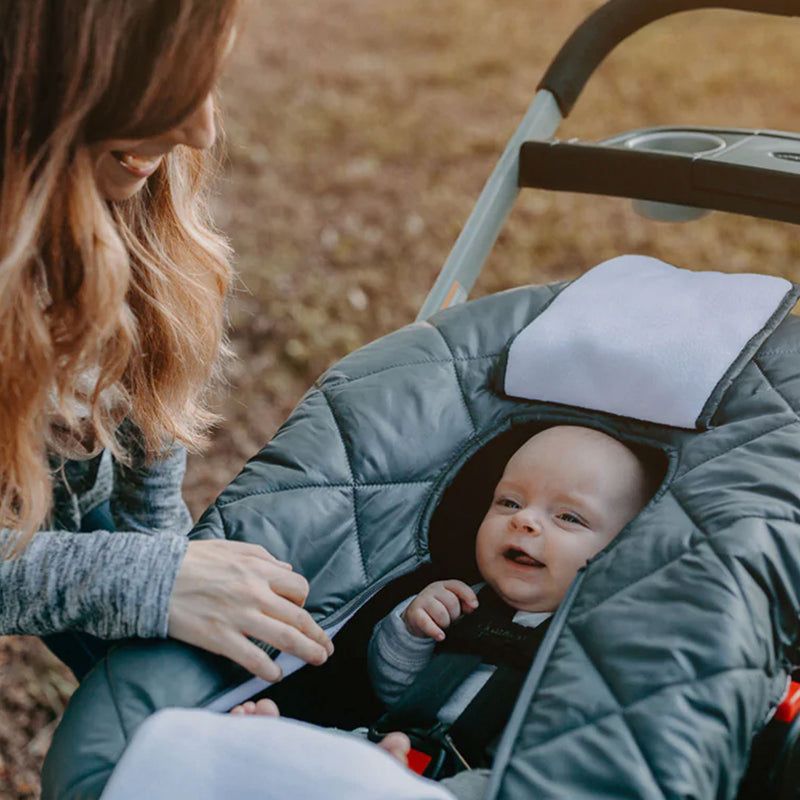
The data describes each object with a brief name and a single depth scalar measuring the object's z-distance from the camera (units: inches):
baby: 47.1
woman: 33.5
